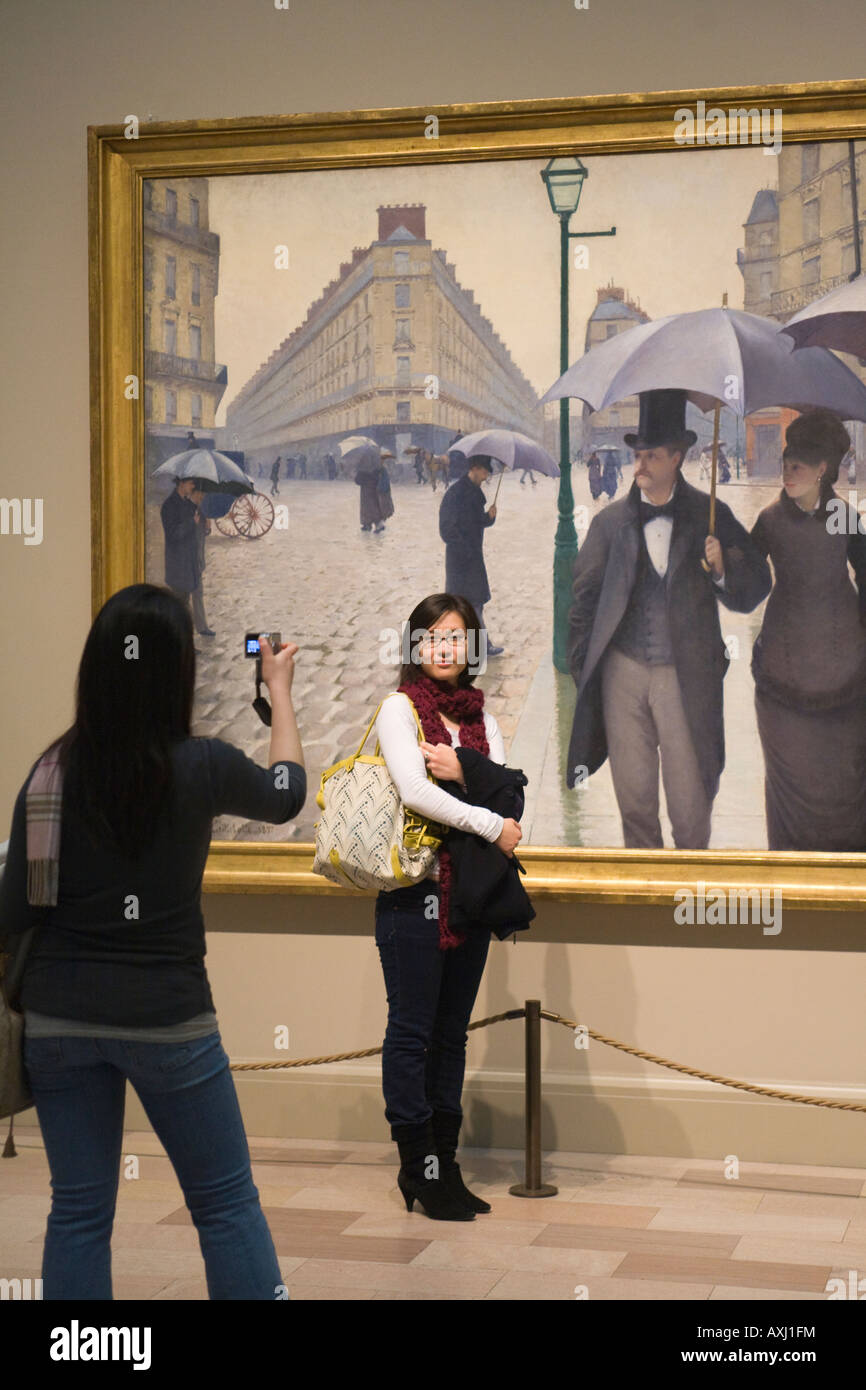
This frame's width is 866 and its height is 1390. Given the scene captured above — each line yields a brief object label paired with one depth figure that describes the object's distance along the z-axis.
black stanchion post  5.71
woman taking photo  3.05
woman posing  5.22
